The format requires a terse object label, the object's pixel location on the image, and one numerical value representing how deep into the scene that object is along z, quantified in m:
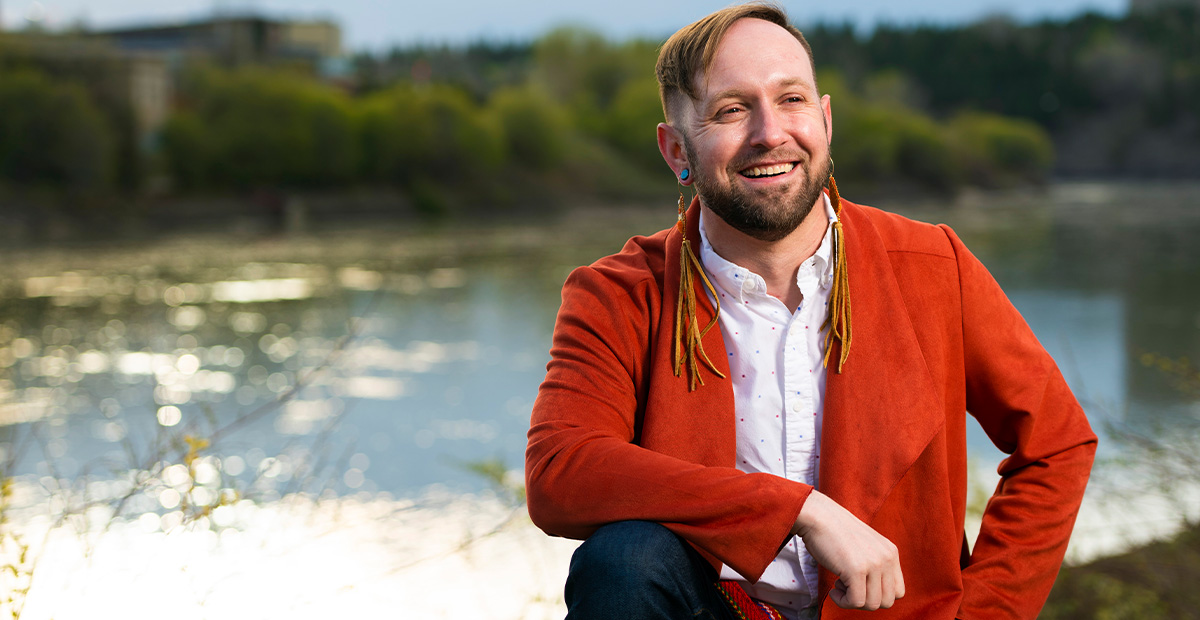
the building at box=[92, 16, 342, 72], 50.94
